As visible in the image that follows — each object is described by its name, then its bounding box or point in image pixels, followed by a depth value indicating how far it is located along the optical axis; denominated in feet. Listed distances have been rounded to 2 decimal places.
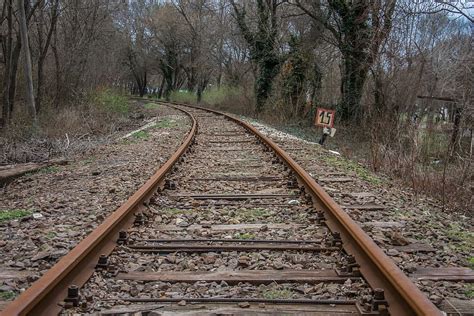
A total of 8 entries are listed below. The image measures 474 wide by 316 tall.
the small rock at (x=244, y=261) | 12.28
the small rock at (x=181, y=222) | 15.93
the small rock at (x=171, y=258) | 12.64
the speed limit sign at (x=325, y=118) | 41.01
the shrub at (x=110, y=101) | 72.02
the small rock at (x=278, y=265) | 12.07
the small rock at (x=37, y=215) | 17.07
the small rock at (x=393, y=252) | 13.10
